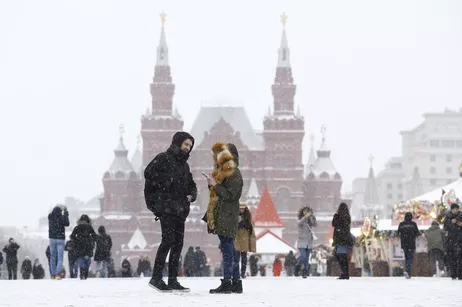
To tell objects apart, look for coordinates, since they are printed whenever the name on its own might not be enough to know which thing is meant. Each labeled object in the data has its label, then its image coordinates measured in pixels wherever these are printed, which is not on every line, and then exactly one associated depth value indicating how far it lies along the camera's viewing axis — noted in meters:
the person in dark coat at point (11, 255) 26.19
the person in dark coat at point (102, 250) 22.05
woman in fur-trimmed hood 11.64
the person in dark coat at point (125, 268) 29.35
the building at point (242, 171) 92.00
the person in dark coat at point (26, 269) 32.06
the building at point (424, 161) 155.50
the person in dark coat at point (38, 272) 32.16
